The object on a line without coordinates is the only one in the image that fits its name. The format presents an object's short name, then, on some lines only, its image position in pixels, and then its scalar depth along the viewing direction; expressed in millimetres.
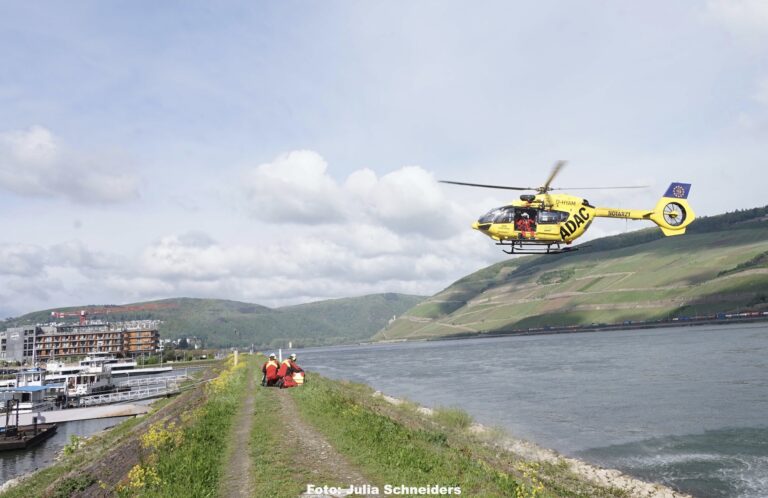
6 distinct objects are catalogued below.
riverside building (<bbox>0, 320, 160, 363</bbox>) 183500
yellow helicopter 31172
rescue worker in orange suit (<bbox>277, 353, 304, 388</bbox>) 35531
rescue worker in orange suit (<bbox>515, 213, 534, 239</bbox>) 31281
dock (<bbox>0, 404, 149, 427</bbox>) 53034
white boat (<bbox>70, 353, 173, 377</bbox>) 124506
